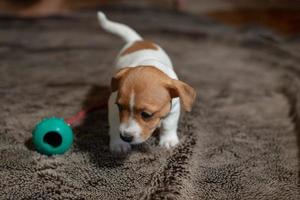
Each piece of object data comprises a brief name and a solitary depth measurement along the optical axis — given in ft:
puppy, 3.58
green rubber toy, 3.79
